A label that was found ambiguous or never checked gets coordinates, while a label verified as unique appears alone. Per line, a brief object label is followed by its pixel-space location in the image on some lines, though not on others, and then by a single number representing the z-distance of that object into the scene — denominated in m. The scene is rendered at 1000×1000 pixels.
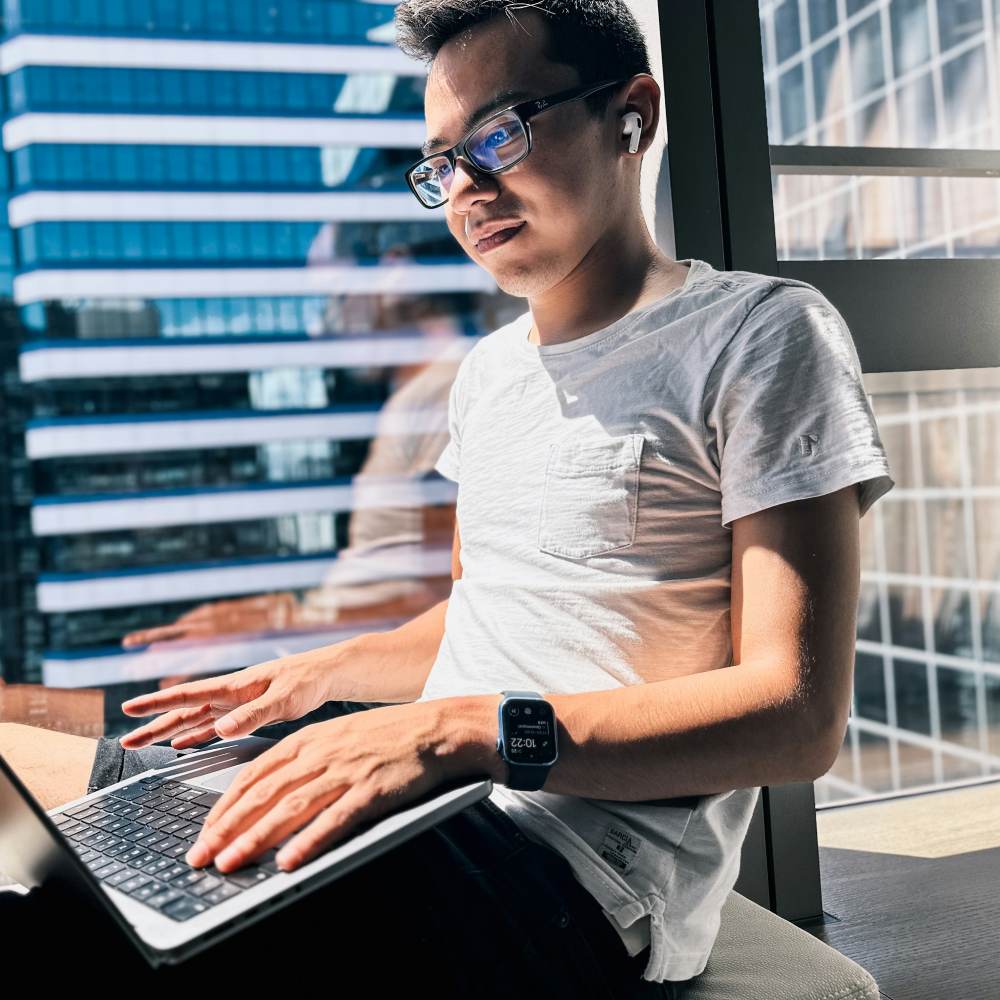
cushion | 0.90
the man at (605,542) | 0.79
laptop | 0.60
